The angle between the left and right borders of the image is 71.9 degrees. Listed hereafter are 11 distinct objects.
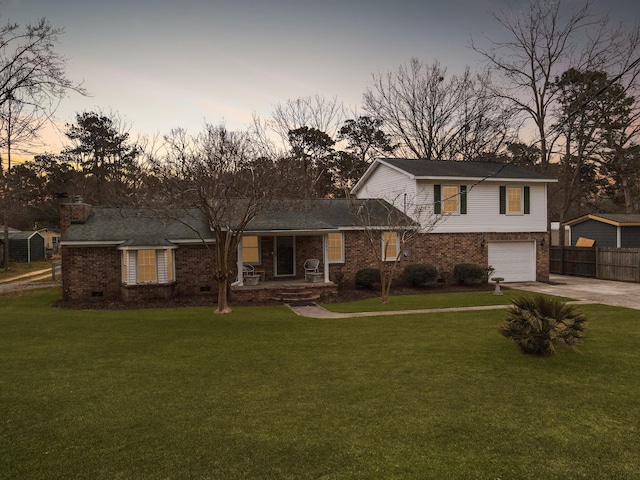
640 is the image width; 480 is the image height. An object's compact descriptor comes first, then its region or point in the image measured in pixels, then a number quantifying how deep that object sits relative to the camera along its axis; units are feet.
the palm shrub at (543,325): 26.86
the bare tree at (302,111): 107.34
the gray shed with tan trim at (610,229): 80.43
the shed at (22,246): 117.80
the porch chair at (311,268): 59.77
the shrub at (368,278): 61.87
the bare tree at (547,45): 86.33
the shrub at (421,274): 63.31
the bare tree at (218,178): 44.52
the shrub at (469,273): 65.82
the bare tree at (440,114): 109.50
